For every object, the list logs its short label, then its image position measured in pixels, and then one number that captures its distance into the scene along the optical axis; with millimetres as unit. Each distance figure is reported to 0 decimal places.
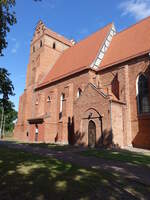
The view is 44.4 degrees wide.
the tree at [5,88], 6934
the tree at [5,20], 6424
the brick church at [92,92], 17797
